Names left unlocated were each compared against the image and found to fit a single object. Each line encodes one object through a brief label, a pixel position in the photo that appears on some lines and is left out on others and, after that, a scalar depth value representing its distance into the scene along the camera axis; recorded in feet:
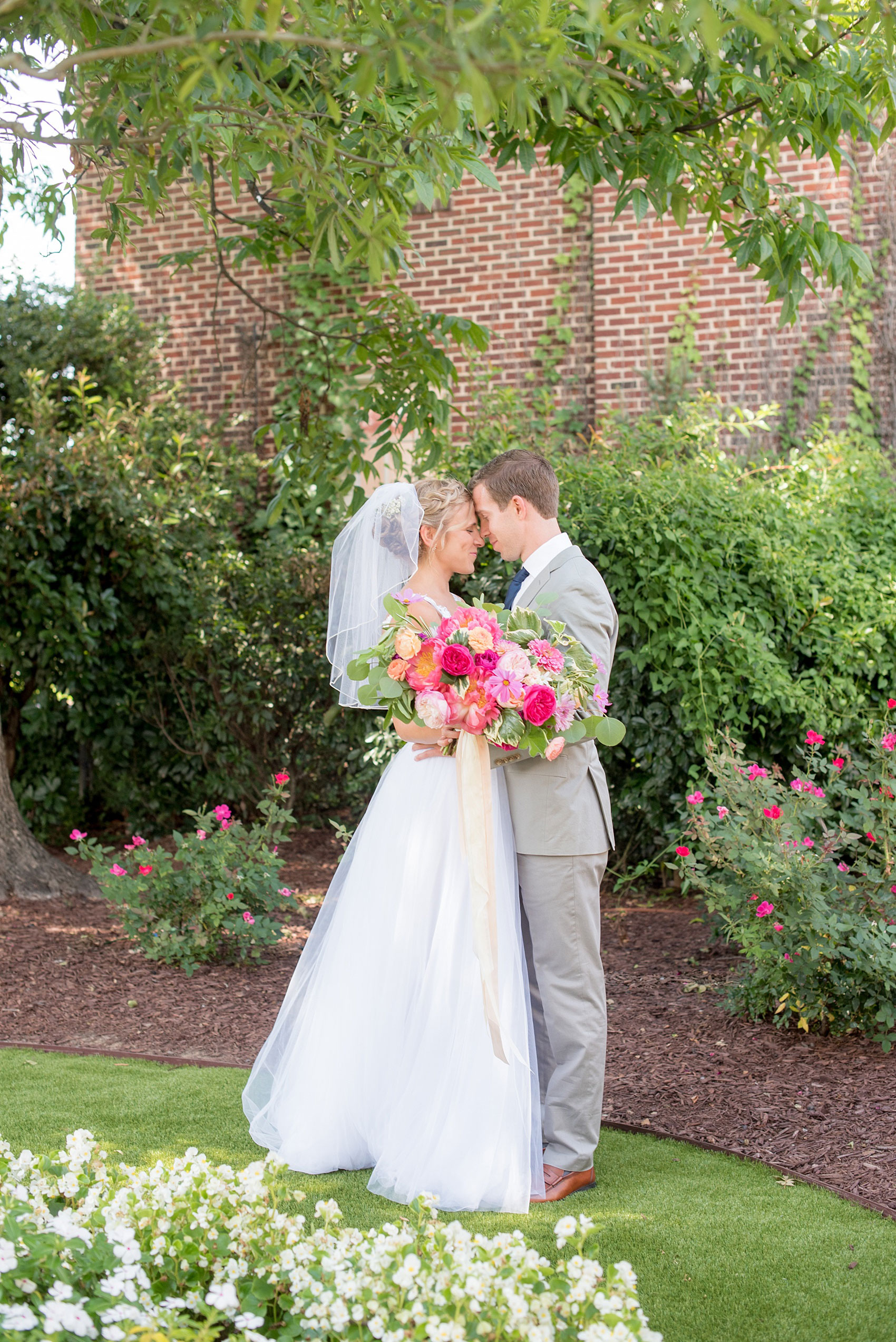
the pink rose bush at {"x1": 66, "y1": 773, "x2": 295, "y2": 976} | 17.58
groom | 10.41
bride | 10.16
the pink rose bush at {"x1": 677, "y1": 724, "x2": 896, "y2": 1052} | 13.51
